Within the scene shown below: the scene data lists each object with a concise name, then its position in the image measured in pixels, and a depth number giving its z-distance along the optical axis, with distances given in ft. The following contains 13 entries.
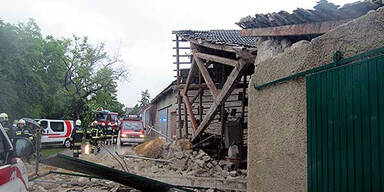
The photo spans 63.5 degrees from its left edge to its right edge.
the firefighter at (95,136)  54.08
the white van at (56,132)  61.67
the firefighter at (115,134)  80.51
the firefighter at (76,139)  40.10
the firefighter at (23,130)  37.81
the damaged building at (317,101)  8.27
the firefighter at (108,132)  66.33
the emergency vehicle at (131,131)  69.67
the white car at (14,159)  9.00
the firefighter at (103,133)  61.66
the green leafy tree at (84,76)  96.68
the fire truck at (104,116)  86.82
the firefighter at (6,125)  34.03
